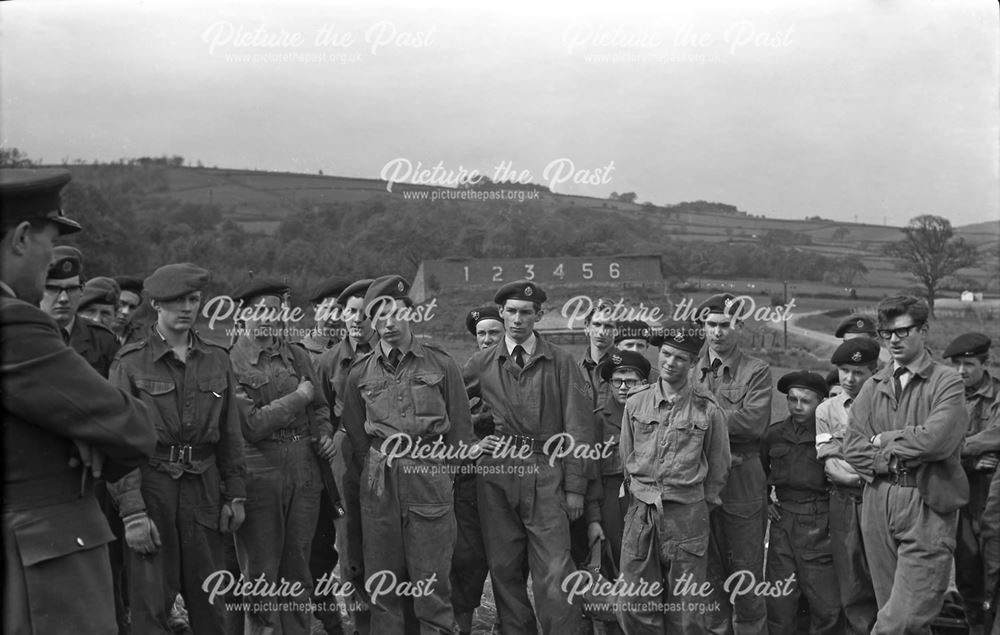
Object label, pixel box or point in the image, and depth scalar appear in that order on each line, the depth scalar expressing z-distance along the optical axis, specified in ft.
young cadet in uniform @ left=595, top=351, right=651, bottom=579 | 20.21
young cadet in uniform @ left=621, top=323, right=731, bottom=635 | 17.71
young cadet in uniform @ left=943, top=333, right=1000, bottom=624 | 19.84
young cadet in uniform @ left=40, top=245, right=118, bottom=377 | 19.08
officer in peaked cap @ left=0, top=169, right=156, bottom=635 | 9.54
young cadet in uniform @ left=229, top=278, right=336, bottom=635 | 18.28
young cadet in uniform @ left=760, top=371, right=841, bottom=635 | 19.49
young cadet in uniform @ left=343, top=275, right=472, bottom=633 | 17.92
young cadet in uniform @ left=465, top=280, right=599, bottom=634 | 18.83
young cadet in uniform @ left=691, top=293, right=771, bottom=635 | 18.98
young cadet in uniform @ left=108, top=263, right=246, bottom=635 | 15.56
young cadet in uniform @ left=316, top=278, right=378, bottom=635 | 19.27
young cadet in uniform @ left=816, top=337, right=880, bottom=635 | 18.79
